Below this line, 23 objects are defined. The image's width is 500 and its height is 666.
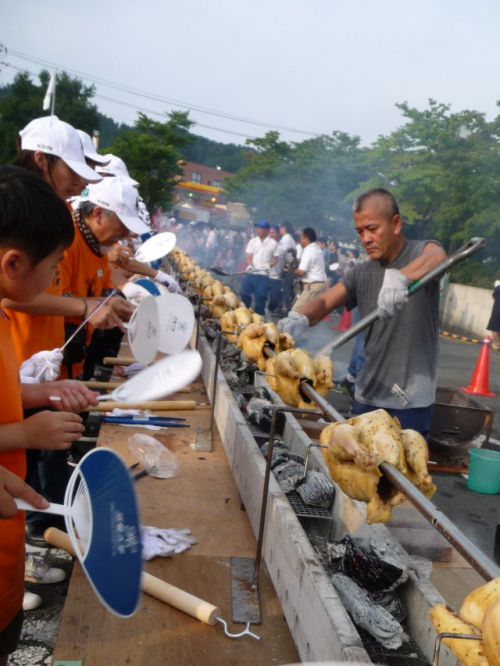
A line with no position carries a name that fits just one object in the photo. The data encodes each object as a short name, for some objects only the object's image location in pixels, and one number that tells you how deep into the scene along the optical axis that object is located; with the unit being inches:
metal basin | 235.9
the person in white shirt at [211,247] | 1305.4
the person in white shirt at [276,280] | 633.0
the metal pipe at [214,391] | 168.4
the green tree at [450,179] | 922.7
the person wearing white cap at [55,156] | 137.7
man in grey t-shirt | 149.8
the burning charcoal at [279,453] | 145.7
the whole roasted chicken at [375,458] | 83.3
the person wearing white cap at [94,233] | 162.9
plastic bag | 138.5
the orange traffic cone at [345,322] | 650.4
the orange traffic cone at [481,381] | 410.8
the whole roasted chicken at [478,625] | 49.3
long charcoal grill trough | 74.8
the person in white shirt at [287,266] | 671.1
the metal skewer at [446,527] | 55.6
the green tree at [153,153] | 1082.1
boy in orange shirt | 69.2
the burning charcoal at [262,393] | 195.6
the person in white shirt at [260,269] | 624.7
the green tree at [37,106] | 1460.8
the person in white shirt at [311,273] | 553.9
